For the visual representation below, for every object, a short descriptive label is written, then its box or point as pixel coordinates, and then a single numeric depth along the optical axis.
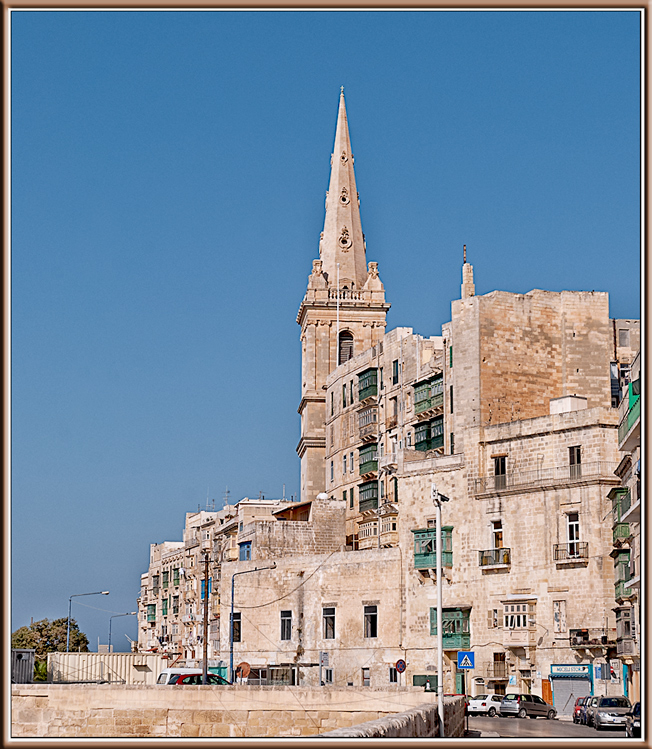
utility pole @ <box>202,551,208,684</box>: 44.16
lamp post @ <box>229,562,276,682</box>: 60.16
